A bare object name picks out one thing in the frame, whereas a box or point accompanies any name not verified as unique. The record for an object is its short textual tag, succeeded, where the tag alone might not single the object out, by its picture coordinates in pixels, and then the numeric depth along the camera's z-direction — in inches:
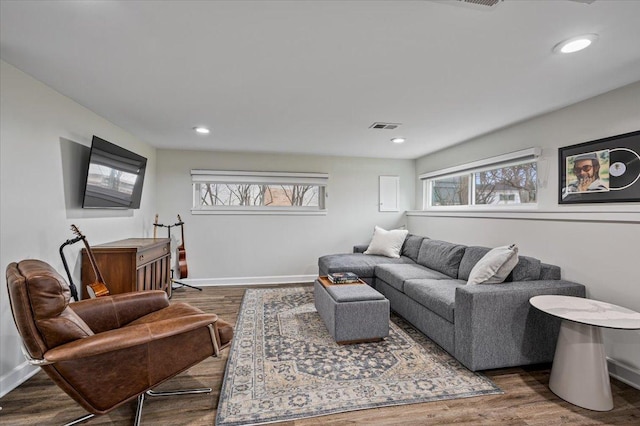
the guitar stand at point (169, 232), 174.9
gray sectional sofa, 87.6
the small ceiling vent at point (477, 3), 52.0
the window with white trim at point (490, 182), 126.4
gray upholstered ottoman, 106.0
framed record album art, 86.9
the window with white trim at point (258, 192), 189.6
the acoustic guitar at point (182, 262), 176.2
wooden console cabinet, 110.0
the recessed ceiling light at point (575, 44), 65.3
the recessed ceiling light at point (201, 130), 139.0
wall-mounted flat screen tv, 110.2
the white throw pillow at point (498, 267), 101.0
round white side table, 73.0
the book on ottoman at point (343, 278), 126.4
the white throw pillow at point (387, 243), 179.9
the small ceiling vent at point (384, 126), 131.3
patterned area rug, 74.2
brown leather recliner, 54.1
